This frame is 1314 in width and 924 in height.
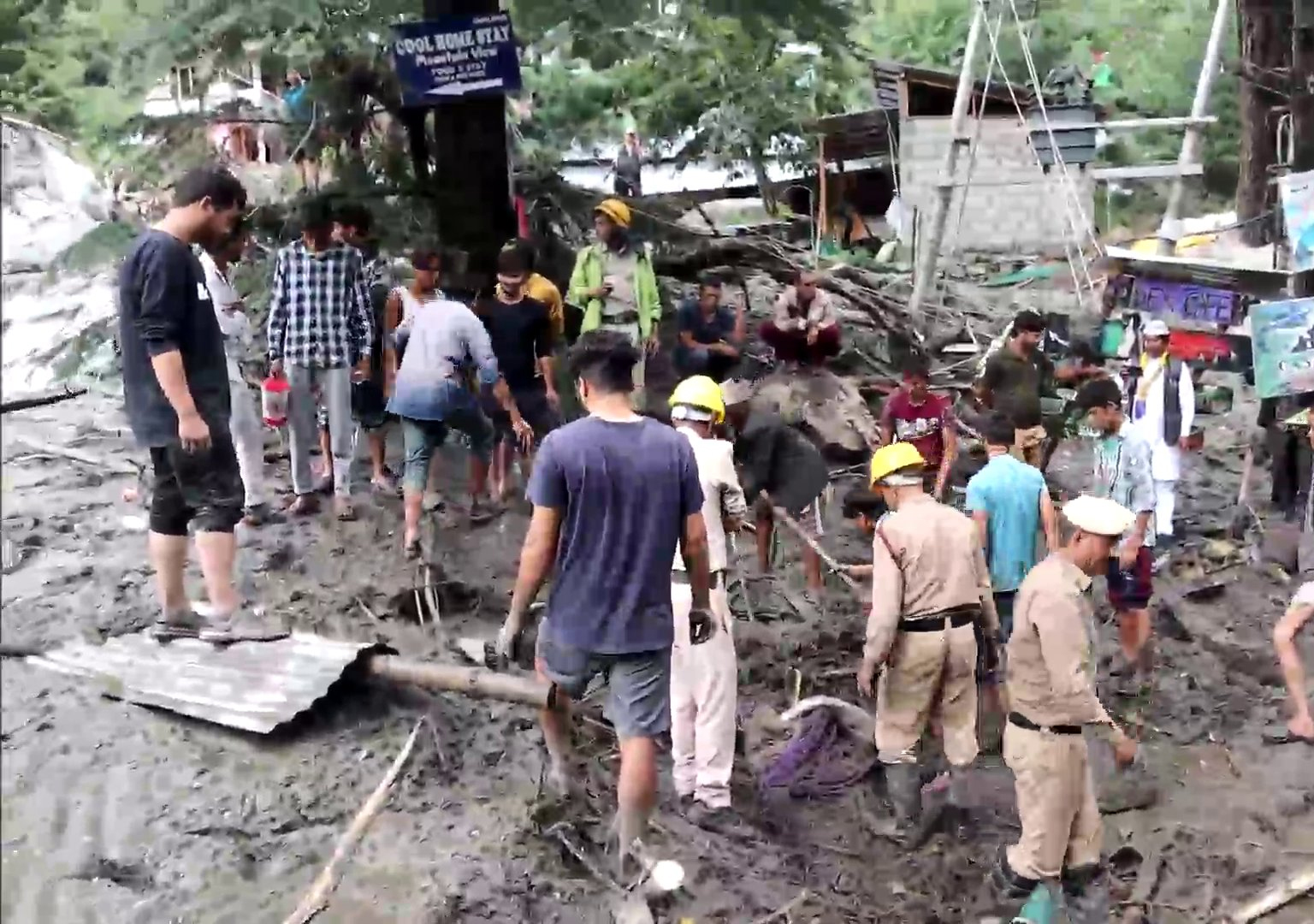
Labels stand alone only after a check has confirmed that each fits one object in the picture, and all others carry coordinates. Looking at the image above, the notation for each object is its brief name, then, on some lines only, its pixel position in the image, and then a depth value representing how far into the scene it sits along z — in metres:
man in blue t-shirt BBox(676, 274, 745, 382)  9.34
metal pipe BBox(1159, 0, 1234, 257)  14.32
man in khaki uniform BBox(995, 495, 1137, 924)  4.52
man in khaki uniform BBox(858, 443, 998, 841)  5.32
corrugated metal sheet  5.36
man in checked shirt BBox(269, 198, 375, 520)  7.32
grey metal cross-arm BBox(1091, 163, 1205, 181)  13.66
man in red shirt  7.84
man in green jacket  8.66
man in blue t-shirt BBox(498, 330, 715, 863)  4.39
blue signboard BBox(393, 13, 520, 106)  8.44
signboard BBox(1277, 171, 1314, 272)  8.77
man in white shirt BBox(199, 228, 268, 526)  6.98
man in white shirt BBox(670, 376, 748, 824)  5.43
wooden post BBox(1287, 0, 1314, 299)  9.54
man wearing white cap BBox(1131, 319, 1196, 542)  8.62
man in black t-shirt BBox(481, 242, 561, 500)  7.73
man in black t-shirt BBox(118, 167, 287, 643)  4.92
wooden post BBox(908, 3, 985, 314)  12.78
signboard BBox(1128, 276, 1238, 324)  11.52
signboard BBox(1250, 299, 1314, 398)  8.66
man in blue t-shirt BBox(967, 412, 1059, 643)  5.91
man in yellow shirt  7.83
